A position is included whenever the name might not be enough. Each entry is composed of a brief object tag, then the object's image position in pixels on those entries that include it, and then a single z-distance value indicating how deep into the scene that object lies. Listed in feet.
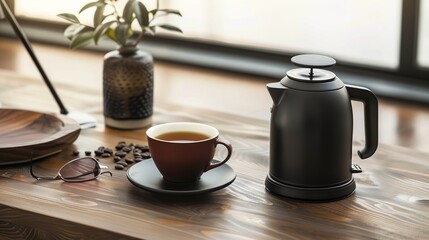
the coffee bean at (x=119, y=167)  5.32
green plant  5.71
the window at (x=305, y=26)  9.14
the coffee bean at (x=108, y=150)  5.55
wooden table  4.59
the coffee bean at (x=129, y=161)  5.40
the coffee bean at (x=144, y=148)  5.55
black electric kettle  4.78
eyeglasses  5.20
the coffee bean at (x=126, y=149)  5.56
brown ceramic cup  4.90
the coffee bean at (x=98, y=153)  5.52
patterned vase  5.91
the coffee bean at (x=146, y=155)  5.44
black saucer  4.90
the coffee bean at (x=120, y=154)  5.48
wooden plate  5.36
